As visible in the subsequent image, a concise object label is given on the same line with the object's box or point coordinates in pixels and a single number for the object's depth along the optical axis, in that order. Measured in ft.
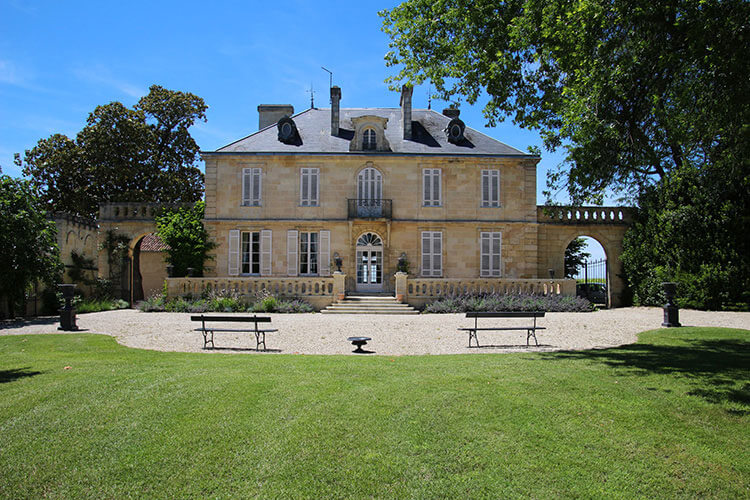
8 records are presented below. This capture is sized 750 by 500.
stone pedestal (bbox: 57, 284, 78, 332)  40.42
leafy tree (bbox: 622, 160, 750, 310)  54.65
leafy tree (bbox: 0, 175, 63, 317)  47.65
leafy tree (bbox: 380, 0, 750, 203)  23.02
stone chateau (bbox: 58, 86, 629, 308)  71.51
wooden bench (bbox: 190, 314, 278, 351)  30.99
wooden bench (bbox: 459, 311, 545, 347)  32.96
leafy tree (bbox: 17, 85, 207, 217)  86.12
